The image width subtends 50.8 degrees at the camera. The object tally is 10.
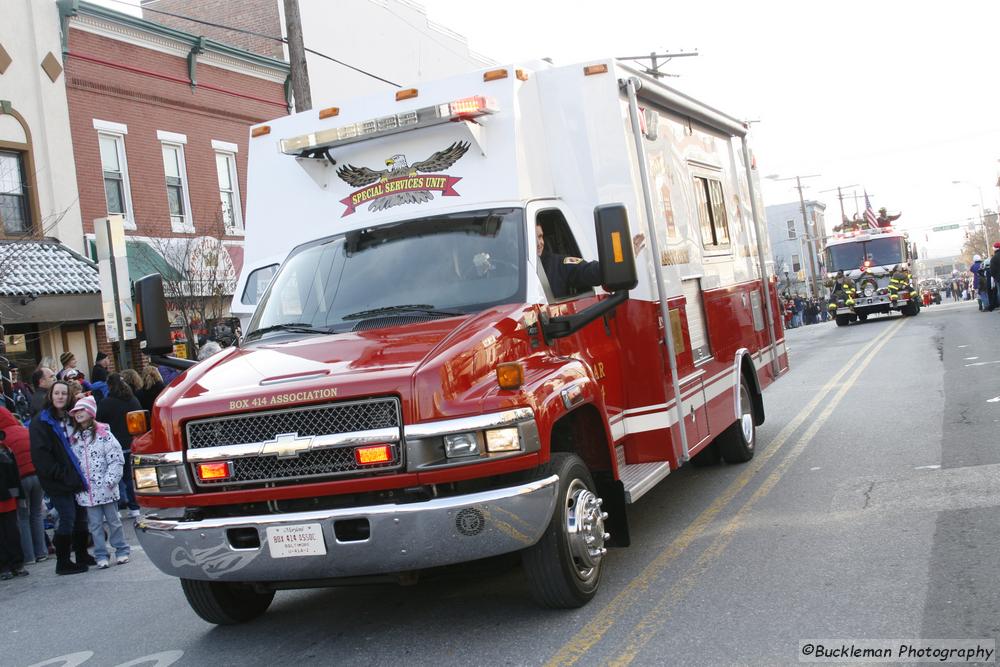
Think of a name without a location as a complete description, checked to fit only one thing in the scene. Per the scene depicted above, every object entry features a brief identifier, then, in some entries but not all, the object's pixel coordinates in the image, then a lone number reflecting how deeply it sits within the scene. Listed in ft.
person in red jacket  31.86
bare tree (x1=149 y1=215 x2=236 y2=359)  63.98
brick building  64.95
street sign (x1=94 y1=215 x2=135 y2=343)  39.45
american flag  131.13
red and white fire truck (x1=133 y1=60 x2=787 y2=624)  16.58
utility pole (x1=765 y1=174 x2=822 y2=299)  245.45
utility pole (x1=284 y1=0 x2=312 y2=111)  50.72
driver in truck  21.09
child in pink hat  29.66
